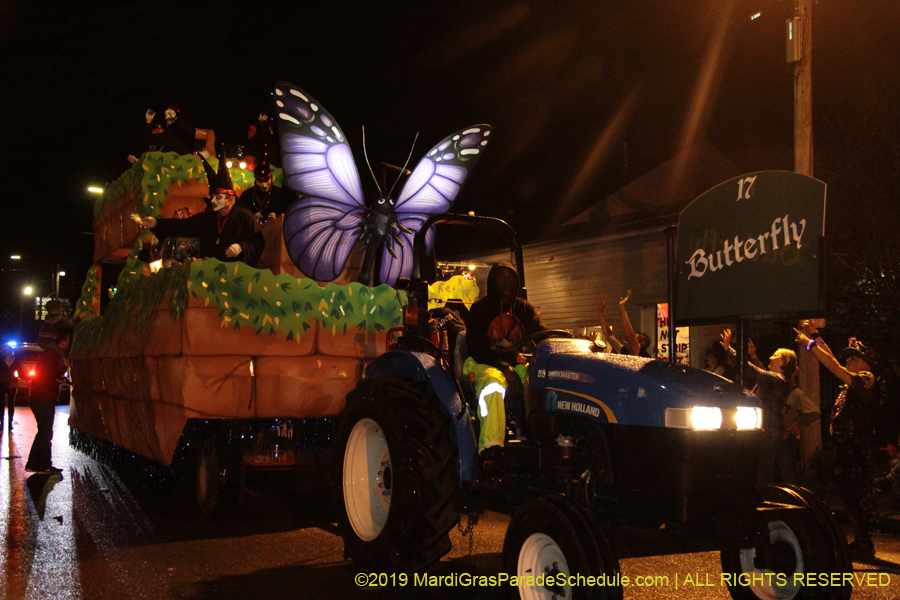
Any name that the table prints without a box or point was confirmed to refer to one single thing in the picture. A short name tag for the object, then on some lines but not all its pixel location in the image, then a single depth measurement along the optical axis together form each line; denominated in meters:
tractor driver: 4.36
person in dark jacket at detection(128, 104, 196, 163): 8.75
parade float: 6.02
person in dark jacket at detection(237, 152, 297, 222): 8.61
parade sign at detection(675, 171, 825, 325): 5.49
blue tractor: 3.53
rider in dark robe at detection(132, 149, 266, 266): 7.07
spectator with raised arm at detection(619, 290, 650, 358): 6.03
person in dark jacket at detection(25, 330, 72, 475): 9.03
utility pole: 9.35
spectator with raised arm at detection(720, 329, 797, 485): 7.09
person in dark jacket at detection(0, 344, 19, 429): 12.48
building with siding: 16.53
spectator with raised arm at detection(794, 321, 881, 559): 6.21
